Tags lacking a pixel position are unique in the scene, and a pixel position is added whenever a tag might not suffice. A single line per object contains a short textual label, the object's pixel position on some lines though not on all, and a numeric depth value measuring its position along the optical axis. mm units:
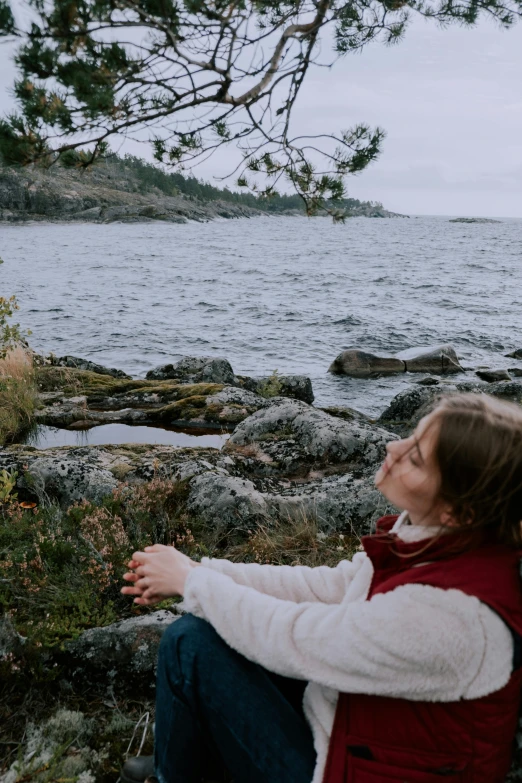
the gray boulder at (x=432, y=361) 13539
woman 1341
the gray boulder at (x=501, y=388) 10398
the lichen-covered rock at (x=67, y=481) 4094
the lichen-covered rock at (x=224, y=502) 3854
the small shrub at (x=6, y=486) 3367
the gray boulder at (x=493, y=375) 12922
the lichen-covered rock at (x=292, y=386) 9988
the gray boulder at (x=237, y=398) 8148
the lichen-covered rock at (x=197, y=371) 10367
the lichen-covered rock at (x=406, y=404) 8562
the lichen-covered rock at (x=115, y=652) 2559
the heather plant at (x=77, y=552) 2799
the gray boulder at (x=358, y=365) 12984
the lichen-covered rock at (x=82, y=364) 11133
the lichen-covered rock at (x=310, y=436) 4953
